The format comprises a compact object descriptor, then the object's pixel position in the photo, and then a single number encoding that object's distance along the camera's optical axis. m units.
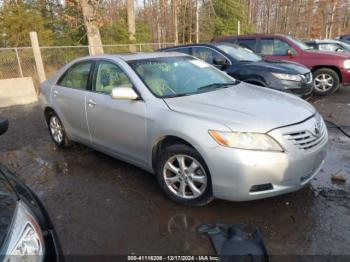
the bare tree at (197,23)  25.45
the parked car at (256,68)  6.66
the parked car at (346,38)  17.33
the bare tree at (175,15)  23.61
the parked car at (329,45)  11.50
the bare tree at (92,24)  12.56
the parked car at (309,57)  8.48
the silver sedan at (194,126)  2.84
